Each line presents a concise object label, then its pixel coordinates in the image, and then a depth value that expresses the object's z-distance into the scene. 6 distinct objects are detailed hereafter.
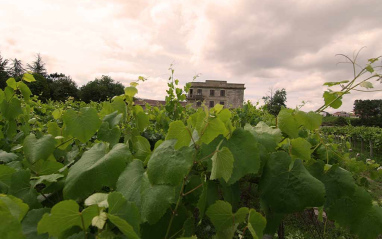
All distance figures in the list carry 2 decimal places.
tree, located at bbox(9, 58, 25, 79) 45.16
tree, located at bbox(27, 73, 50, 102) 35.36
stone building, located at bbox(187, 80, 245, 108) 56.38
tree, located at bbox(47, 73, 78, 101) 45.28
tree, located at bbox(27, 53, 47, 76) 65.69
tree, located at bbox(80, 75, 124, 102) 50.28
